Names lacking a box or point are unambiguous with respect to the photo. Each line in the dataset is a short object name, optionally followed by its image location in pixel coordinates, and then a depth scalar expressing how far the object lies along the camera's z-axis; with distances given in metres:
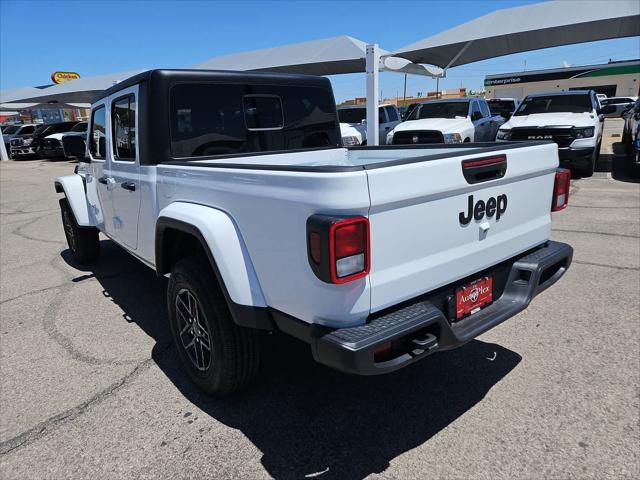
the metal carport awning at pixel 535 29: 11.71
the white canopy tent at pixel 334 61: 12.91
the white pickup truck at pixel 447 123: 11.37
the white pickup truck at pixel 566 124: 9.91
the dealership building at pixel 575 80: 55.00
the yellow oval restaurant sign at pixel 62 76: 49.47
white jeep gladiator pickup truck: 1.87
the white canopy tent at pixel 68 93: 27.02
